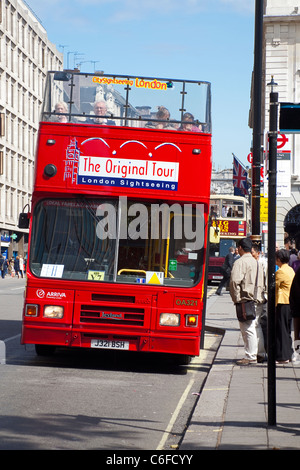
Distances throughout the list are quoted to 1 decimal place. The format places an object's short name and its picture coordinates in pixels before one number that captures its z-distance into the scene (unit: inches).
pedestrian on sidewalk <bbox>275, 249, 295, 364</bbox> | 482.3
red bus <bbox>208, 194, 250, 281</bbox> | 1797.5
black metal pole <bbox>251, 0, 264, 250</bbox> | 628.4
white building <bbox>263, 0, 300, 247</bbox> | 1754.4
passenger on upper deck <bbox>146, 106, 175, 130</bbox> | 471.8
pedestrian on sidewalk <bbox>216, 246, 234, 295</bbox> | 1134.4
